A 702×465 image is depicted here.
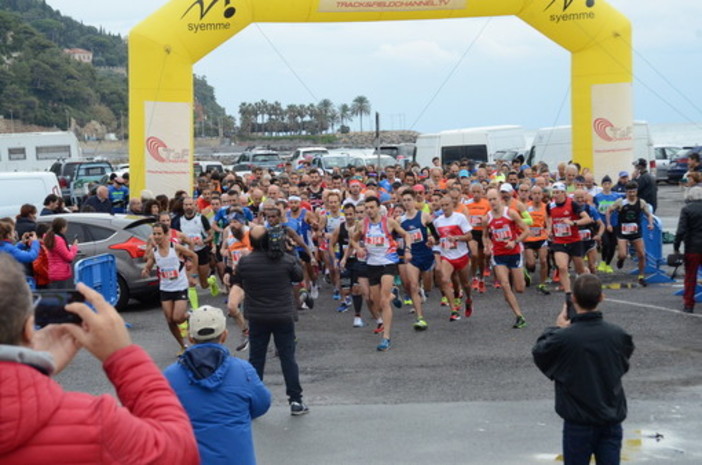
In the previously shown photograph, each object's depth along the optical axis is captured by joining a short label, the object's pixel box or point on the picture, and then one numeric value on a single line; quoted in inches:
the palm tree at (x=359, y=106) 5546.3
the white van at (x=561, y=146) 1293.1
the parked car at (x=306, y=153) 1769.4
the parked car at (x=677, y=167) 1567.4
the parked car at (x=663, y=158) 1594.5
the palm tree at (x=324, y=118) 4948.3
